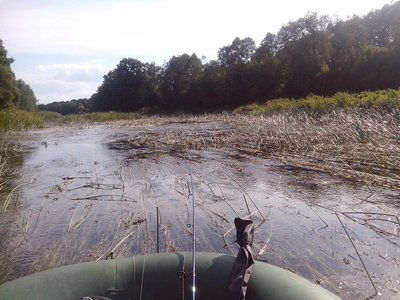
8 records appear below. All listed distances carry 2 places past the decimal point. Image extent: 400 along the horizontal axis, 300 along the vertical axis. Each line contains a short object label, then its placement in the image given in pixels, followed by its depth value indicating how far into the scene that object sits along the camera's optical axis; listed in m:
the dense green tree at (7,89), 32.33
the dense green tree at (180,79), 52.00
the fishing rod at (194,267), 2.14
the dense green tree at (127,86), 61.44
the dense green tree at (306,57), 37.62
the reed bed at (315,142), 6.72
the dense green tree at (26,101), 47.69
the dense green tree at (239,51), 53.66
